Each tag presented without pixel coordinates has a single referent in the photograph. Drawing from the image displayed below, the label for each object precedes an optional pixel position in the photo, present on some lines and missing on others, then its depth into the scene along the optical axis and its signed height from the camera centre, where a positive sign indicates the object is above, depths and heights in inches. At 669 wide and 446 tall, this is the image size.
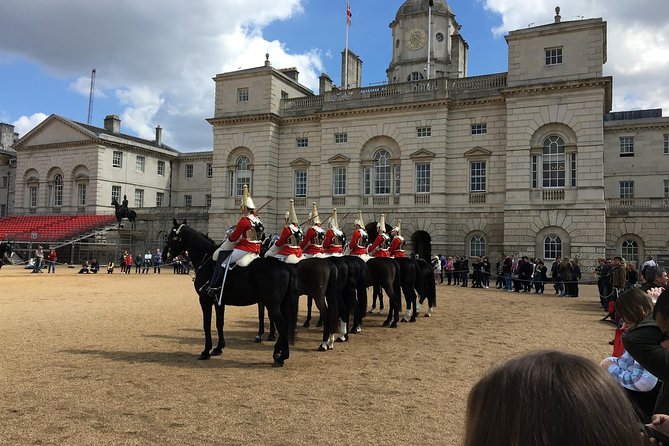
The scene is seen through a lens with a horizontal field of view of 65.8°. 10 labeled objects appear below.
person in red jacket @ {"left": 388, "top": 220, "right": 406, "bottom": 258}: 626.8 -8.1
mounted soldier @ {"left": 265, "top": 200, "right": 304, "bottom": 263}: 442.6 -7.2
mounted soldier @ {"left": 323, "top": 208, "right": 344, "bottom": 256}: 527.2 -2.1
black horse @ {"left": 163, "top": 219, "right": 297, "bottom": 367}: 354.3 -38.8
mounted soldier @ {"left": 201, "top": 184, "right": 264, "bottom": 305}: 370.3 -8.8
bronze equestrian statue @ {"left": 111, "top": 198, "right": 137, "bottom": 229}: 1582.2 +65.6
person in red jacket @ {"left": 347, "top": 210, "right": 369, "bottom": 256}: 568.1 -4.0
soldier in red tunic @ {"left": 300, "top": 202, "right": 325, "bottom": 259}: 494.0 -4.4
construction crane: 2674.7 +689.7
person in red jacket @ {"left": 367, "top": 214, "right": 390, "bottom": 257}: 605.3 -7.5
